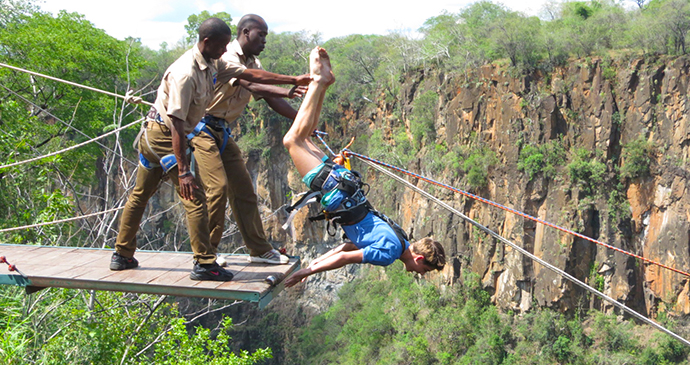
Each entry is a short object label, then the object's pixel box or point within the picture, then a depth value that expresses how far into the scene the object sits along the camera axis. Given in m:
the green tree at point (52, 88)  12.20
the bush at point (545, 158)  24.58
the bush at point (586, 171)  23.72
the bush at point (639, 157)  22.94
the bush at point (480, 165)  26.14
